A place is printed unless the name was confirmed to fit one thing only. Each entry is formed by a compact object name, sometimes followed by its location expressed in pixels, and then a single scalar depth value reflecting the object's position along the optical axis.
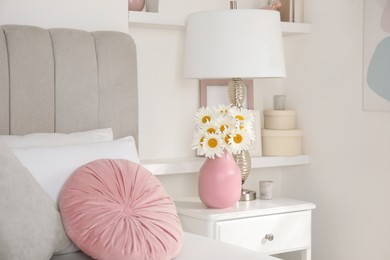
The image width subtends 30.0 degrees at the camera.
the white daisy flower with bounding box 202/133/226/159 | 3.09
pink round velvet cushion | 2.17
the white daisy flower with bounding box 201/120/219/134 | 3.11
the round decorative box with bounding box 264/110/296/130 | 3.74
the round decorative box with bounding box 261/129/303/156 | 3.71
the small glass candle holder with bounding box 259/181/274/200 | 3.45
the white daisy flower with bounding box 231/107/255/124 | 3.14
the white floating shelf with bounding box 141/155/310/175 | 3.35
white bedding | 2.27
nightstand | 3.10
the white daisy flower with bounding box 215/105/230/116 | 3.17
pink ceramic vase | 3.14
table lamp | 3.21
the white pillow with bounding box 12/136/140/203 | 2.41
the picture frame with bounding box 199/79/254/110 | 3.66
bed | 2.85
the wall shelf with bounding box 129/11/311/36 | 3.32
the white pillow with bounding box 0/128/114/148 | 2.61
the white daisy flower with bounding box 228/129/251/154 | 3.08
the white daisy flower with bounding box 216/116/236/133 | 3.10
